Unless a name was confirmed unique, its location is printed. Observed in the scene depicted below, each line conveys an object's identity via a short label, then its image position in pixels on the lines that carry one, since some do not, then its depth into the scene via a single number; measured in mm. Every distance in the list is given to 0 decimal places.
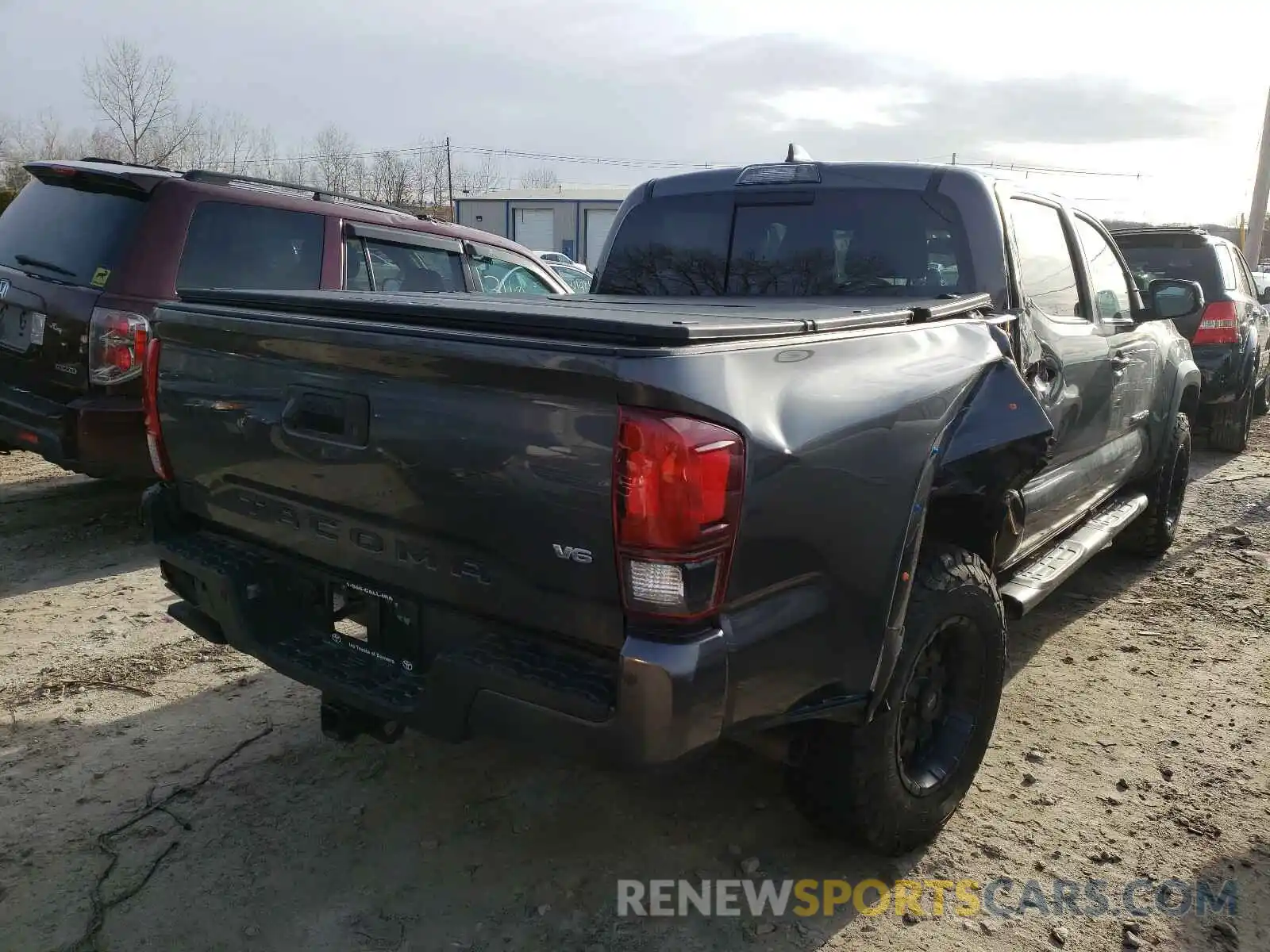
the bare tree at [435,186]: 56688
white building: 46250
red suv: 4773
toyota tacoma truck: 1930
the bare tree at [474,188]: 60688
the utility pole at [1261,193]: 17672
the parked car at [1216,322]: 8477
